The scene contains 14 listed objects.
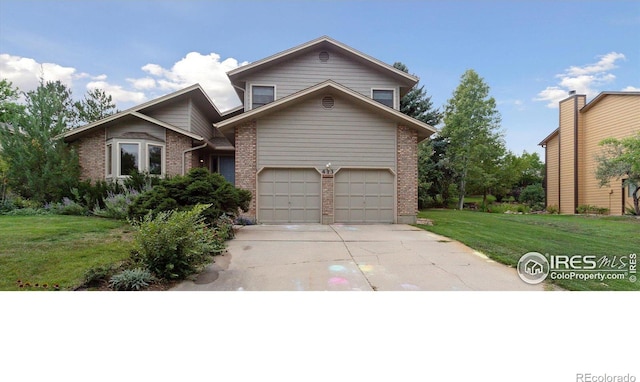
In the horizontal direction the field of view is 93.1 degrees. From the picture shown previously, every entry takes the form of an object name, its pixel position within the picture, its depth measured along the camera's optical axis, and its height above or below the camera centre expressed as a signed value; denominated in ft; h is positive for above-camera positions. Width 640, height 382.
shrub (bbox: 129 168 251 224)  19.83 -0.45
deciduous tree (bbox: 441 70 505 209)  60.29 +11.94
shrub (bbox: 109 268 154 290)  12.75 -3.86
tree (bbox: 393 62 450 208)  59.57 +8.51
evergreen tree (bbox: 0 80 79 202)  32.48 +4.26
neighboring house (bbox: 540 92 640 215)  42.06 +7.61
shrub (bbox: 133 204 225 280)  13.66 -2.59
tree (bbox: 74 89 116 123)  64.44 +18.59
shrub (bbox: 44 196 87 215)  31.63 -2.00
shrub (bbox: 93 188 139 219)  29.44 -1.73
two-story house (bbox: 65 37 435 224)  32.45 +3.64
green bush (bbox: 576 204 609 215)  45.56 -2.74
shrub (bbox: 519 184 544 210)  60.25 -0.98
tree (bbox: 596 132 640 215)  35.91 +3.63
